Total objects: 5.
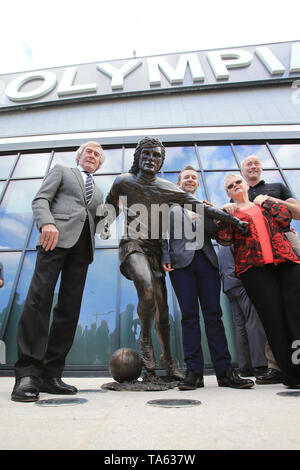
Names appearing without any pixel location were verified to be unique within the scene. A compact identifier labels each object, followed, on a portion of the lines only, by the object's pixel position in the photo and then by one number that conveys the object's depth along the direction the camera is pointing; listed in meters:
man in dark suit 2.48
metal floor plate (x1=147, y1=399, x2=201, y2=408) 1.61
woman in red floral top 2.21
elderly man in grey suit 2.03
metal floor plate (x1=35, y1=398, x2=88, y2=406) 1.67
